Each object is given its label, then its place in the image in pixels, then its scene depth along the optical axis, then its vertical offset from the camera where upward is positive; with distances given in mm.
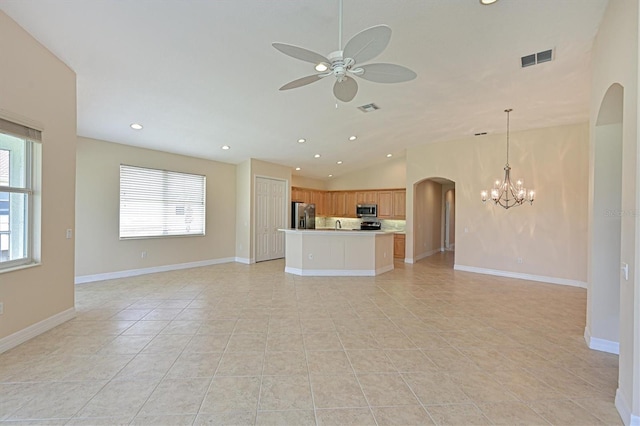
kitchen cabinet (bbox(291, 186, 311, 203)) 9751 +569
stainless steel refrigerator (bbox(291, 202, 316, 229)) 9133 -109
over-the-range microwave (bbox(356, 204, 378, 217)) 10086 +82
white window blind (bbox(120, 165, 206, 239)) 6151 +176
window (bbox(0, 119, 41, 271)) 3010 +151
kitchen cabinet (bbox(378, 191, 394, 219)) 9891 +250
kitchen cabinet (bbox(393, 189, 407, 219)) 9672 +279
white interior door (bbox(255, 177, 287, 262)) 8086 -144
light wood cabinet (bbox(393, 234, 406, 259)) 9148 -985
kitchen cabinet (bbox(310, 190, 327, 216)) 10593 +388
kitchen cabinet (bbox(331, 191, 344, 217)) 10891 +299
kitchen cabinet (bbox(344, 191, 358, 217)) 10633 +325
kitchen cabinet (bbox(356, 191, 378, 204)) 10202 +526
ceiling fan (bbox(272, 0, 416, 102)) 2012 +1124
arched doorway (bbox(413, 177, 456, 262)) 8695 -147
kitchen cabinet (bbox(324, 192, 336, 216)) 11130 +299
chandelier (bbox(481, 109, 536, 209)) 6266 +437
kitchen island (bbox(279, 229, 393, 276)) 6527 -872
